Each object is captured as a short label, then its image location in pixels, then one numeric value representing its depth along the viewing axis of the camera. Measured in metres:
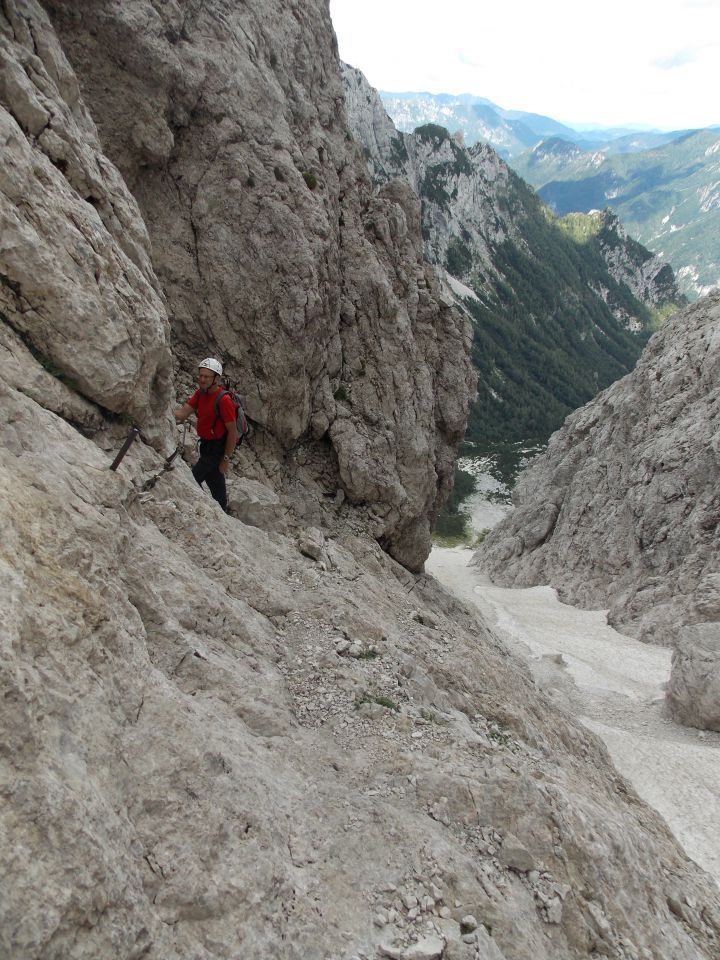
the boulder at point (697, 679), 23.80
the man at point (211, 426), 10.63
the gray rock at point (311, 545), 14.48
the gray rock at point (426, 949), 6.24
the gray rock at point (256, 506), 14.01
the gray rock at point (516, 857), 8.09
